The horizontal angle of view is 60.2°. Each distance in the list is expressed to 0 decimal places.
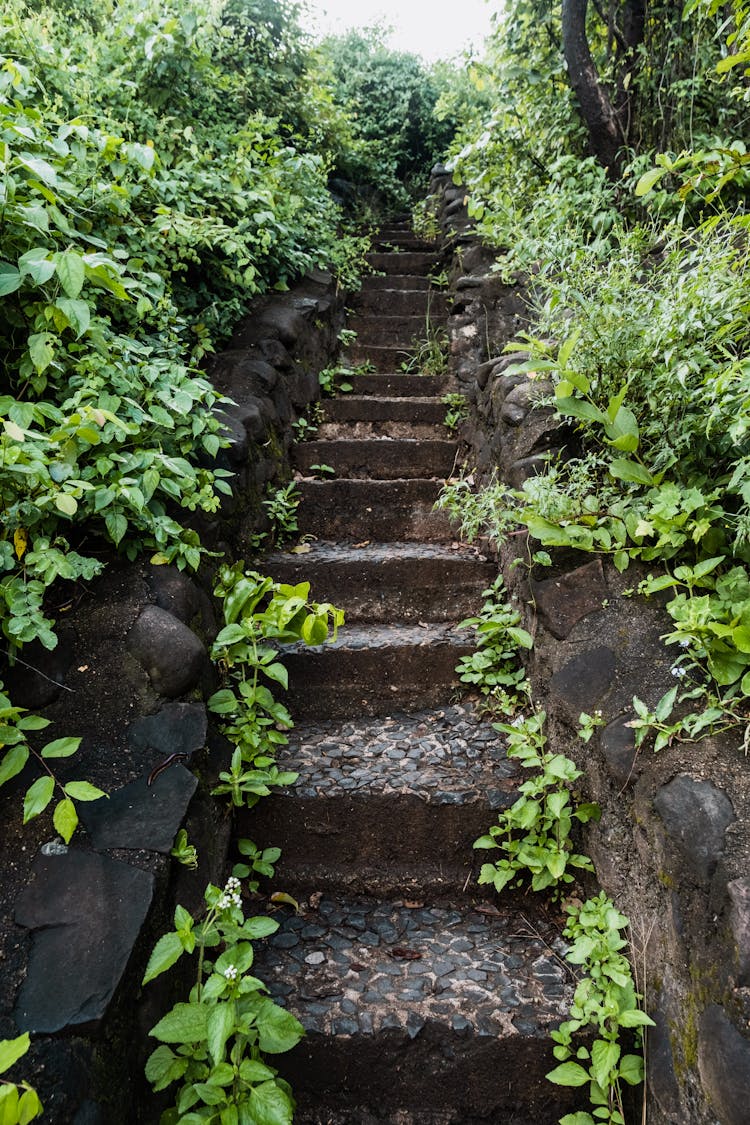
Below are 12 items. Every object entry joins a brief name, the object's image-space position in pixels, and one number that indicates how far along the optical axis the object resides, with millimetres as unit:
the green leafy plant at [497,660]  2283
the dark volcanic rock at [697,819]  1307
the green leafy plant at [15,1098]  898
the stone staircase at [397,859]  1507
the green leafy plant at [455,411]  3629
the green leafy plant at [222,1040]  1228
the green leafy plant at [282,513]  2957
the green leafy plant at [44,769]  1330
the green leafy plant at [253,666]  1886
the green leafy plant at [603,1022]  1388
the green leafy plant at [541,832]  1749
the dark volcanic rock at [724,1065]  1138
